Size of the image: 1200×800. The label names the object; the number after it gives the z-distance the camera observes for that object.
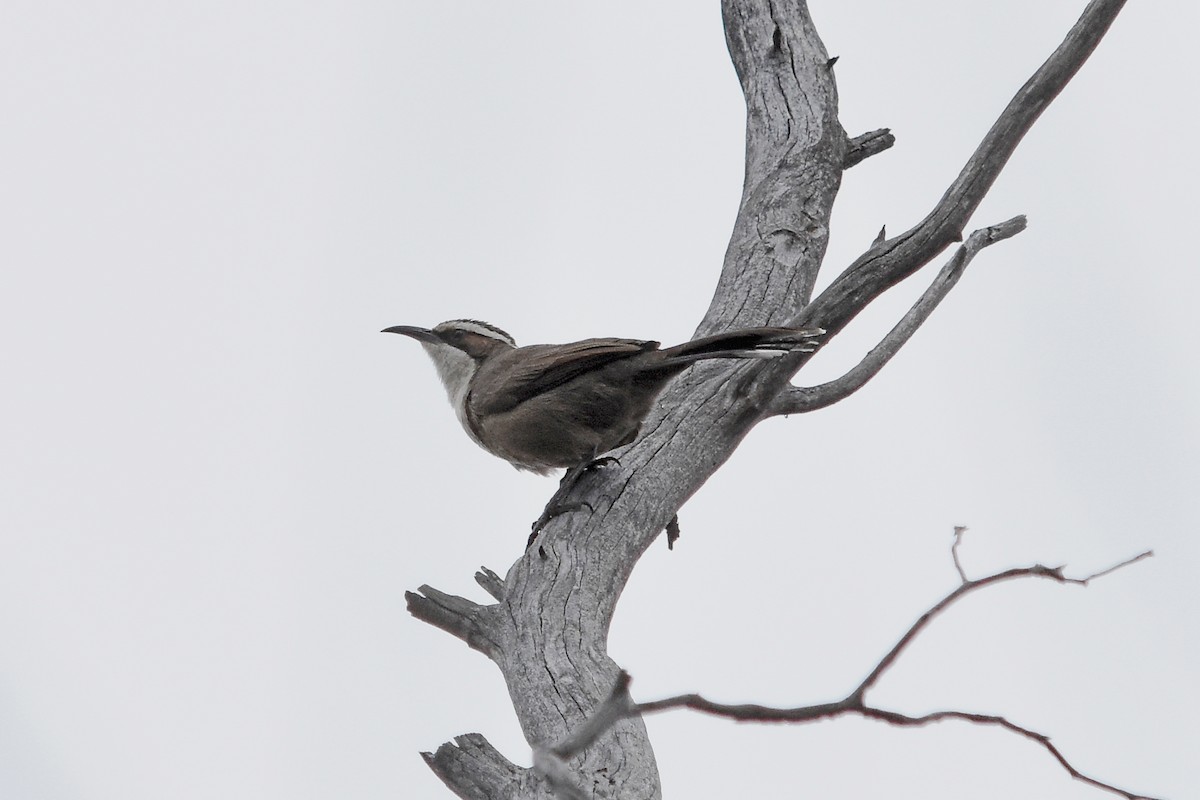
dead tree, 7.13
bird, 8.93
